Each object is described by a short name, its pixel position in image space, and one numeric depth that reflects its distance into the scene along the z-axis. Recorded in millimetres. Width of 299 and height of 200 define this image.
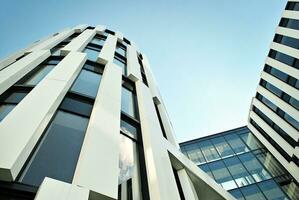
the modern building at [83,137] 2752
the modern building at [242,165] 14254
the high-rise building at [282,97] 15657
